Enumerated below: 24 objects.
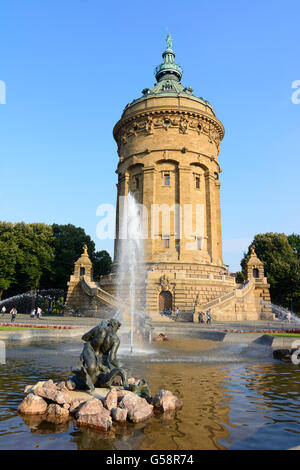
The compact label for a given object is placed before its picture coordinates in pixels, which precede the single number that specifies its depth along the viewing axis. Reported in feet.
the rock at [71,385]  22.52
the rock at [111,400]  19.67
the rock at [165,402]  20.49
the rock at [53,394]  20.30
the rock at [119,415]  18.62
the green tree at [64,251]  169.48
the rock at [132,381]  25.21
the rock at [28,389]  22.21
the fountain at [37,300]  158.51
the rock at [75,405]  19.67
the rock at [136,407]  18.75
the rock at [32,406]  19.70
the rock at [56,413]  19.01
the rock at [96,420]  17.57
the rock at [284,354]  41.27
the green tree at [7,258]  140.26
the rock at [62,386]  22.07
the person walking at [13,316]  88.37
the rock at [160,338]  59.41
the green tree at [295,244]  206.04
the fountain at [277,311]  127.95
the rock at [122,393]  20.48
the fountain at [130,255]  113.29
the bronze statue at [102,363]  22.43
